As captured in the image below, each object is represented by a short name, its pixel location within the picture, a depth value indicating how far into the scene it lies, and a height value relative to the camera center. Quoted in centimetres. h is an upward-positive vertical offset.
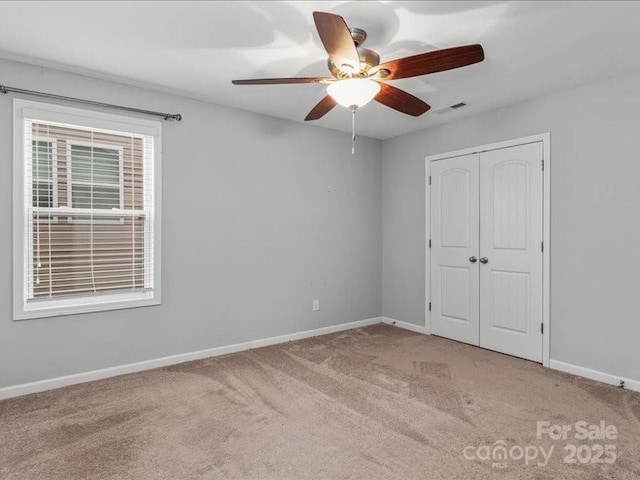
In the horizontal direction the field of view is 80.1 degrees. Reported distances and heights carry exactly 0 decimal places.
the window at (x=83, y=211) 293 +23
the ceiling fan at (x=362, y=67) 192 +100
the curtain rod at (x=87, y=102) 283 +112
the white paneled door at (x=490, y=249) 369 -11
